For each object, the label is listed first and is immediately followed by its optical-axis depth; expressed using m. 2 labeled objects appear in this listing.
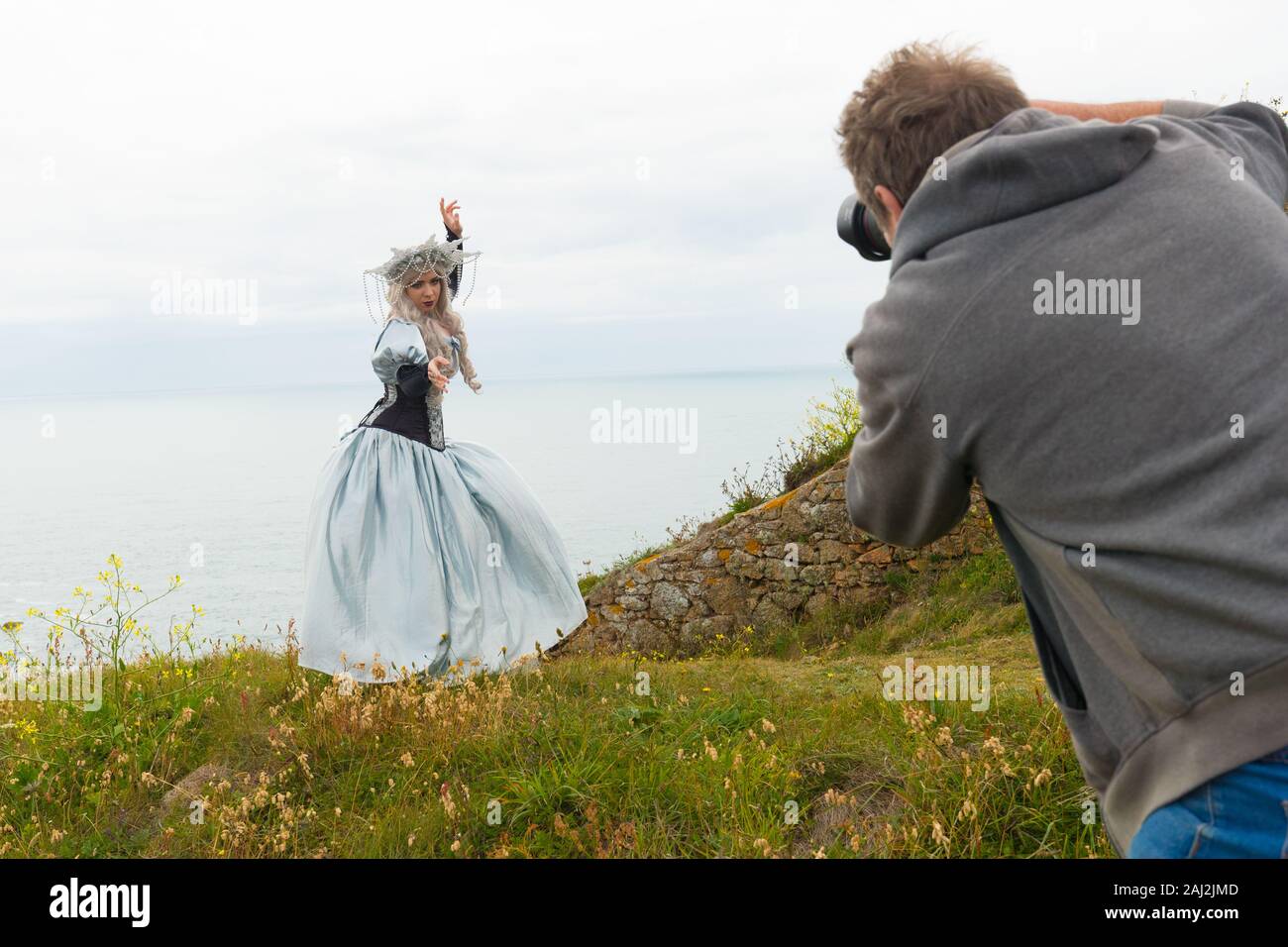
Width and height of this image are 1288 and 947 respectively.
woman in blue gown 5.59
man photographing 1.42
